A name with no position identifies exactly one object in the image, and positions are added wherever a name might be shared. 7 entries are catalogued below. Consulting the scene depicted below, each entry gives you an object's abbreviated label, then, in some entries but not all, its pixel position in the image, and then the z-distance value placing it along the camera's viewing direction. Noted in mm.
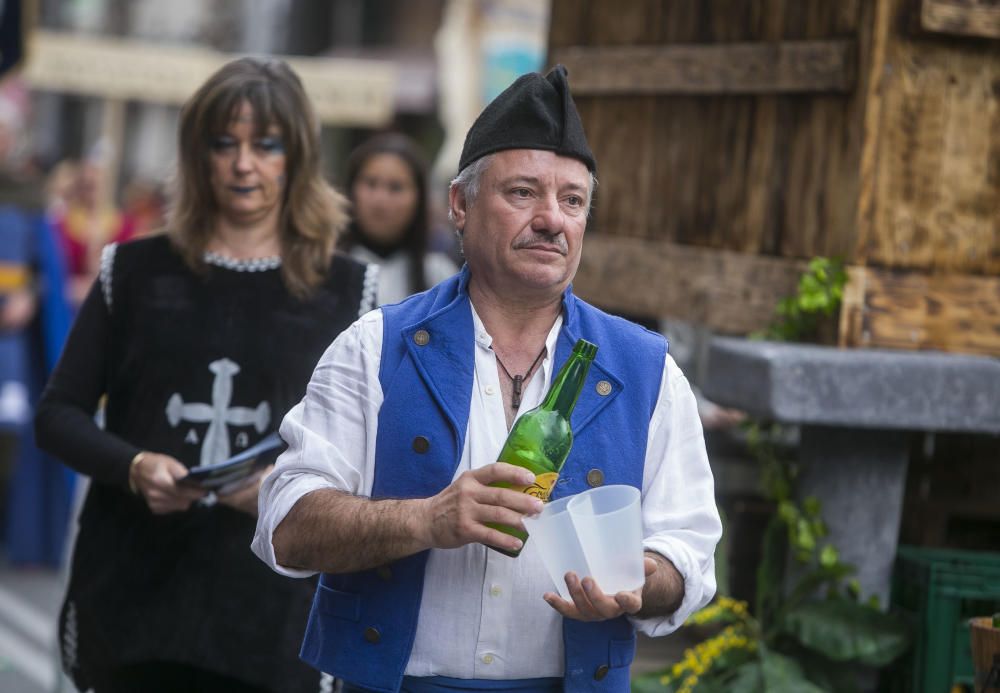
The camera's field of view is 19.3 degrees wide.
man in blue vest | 5279
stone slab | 9360
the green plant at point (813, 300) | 9754
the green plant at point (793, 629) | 9550
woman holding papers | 7130
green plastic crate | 9404
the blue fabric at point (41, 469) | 17873
